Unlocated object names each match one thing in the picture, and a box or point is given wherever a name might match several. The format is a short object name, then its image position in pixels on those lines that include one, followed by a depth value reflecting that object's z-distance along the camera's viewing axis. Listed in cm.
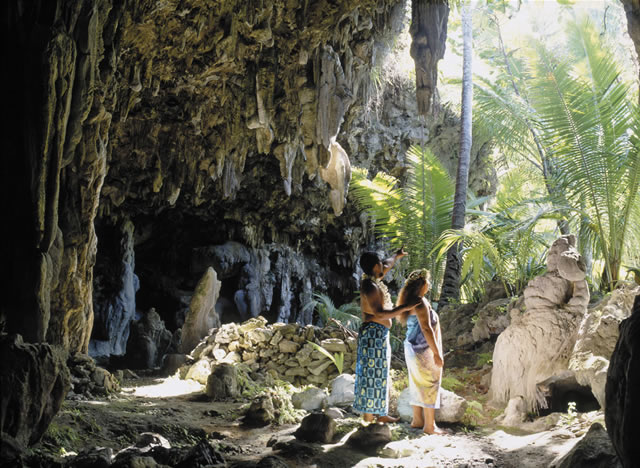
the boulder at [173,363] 1021
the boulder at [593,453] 289
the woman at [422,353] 515
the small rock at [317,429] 494
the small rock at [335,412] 588
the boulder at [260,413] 607
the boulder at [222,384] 764
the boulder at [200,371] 904
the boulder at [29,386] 331
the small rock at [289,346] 902
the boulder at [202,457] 353
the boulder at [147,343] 1256
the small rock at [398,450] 447
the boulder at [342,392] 656
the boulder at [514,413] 545
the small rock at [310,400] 679
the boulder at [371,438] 478
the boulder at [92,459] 327
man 512
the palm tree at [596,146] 745
